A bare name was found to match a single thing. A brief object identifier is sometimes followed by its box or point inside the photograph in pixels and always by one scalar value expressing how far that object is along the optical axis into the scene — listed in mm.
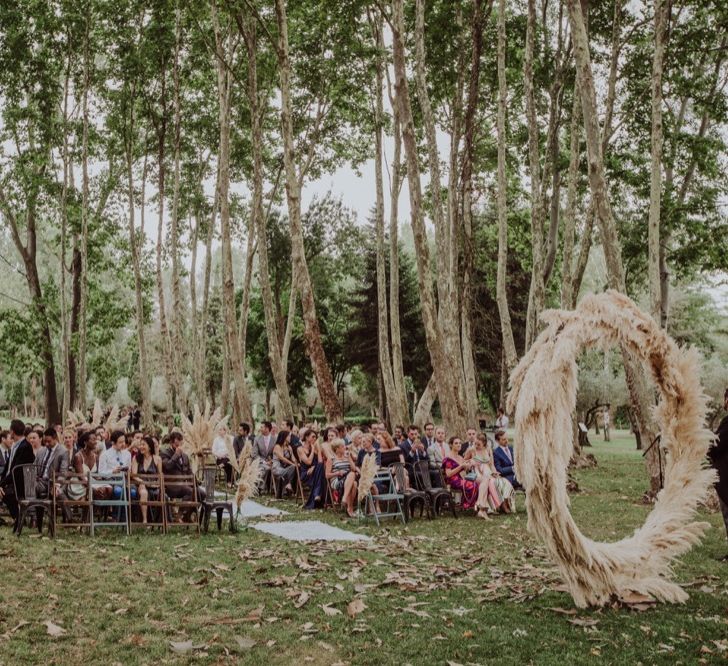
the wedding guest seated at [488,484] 13266
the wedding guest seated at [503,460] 14156
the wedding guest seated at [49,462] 11674
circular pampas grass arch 6438
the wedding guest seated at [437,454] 13930
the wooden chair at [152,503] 11195
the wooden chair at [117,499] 10930
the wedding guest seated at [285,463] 16219
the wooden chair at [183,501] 11211
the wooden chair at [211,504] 11266
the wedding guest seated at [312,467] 14359
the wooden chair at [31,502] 10680
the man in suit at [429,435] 15328
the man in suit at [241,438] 18344
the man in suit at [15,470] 11852
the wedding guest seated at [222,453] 18509
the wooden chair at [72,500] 10836
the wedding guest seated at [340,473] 13367
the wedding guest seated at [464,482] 13617
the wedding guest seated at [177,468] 11945
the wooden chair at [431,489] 13109
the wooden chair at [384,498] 12380
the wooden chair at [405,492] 12758
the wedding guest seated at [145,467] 11656
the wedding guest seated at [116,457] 12555
